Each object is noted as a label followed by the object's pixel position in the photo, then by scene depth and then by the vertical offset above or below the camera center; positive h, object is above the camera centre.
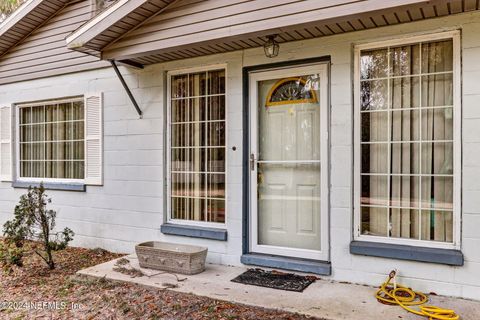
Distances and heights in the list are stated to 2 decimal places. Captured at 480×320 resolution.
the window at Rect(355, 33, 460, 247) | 3.56 +0.13
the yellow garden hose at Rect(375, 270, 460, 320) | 3.03 -1.23
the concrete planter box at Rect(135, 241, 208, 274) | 4.14 -1.11
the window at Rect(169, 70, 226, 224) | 4.74 +0.11
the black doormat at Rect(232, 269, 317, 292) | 3.73 -1.24
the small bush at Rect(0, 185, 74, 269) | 4.56 -0.80
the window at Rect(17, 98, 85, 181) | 6.03 +0.25
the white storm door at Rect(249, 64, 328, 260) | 4.14 -0.07
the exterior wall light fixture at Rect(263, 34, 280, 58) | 3.98 +1.11
